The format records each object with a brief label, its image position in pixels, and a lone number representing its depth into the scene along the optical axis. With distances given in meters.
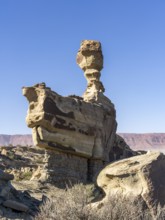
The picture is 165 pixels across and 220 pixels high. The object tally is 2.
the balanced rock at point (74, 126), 17.41
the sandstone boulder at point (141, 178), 9.63
